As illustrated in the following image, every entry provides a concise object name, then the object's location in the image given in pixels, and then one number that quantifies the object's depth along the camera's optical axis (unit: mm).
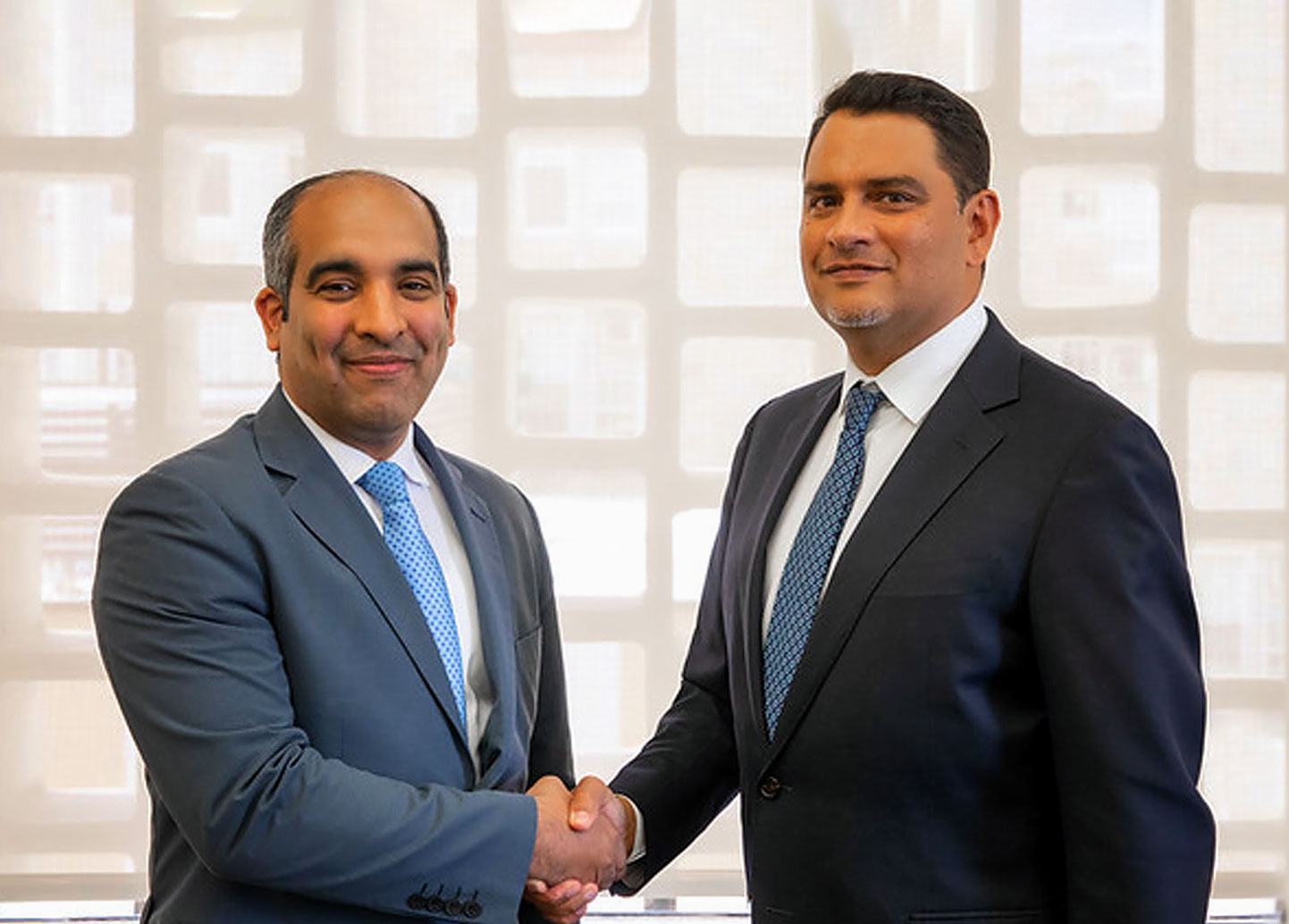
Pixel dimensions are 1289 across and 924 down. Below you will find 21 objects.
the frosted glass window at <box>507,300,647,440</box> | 3260
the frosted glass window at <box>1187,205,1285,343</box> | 3318
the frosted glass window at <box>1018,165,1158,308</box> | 3303
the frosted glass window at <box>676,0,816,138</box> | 3264
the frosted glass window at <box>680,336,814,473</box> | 3289
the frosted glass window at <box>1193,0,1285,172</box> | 3295
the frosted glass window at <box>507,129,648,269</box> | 3260
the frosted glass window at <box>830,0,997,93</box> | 3250
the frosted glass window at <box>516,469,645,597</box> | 3281
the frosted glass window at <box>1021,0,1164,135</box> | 3287
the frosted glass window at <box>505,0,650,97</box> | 3240
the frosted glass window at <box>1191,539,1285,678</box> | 3342
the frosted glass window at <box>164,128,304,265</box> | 3227
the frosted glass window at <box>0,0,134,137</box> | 3205
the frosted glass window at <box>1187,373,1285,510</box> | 3324
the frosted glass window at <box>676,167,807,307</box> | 3287
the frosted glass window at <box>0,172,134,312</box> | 3223
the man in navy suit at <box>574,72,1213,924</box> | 1966
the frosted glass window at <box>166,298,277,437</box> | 3227
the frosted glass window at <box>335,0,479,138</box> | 3227
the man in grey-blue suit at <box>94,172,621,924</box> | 1947
